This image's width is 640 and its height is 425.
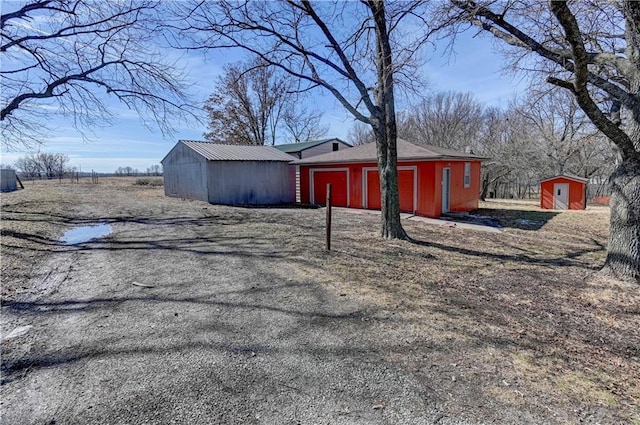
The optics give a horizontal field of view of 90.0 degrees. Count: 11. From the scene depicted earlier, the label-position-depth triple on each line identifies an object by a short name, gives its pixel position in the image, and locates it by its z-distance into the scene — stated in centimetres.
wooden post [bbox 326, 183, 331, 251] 604
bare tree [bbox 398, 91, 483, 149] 2741
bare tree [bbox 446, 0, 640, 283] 417
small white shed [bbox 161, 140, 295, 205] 1586
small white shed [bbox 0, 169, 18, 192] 2364
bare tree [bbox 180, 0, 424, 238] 679
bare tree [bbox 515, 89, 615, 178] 2250
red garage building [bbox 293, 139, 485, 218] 1181
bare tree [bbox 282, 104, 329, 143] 3462
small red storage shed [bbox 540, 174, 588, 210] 1561
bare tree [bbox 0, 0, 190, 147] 923
